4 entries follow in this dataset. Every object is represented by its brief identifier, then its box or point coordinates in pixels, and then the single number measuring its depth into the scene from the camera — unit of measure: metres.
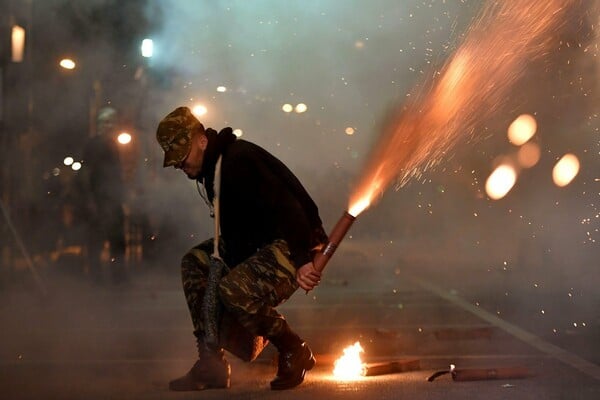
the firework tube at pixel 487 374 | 5.68
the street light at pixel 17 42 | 11.88
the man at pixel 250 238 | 5.43
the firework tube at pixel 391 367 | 6.02
